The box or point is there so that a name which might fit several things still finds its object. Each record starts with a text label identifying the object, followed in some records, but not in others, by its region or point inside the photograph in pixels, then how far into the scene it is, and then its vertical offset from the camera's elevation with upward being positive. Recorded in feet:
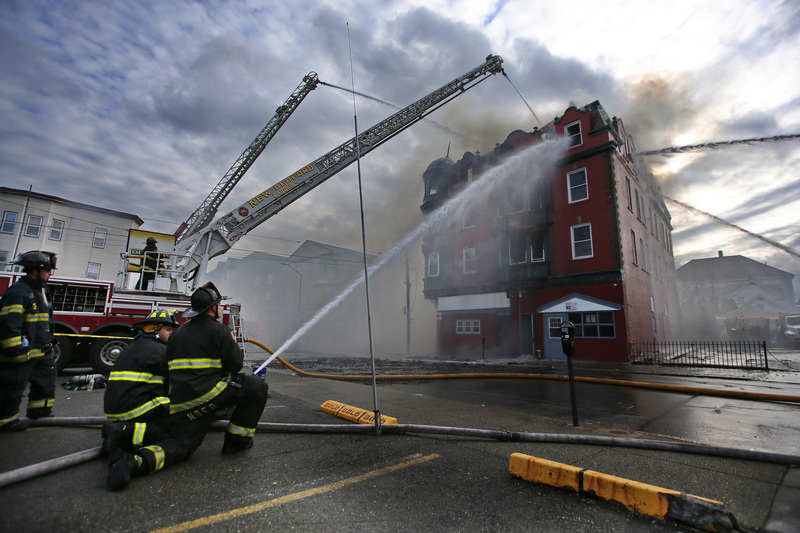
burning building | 53.21 +14.09
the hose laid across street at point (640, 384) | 22.48 -3.24
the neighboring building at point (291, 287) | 129.39 +19.85
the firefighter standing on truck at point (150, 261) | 34.96 +6.58
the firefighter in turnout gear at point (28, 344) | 13.51 -0.61
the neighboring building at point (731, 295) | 113.42 +22.95
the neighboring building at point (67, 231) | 80.89 +22.89
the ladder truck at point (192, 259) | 29.12 +7.49
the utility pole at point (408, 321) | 82.93 +3.50
